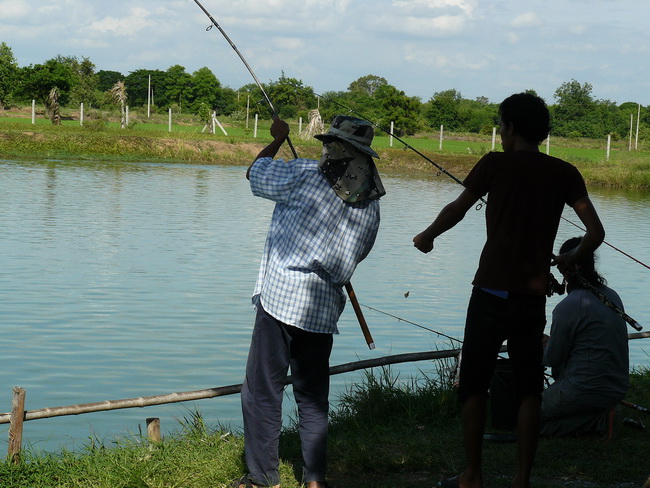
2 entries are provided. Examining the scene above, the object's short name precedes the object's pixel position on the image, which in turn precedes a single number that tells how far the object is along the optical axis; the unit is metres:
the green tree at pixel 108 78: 95.47
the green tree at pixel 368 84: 103.50
